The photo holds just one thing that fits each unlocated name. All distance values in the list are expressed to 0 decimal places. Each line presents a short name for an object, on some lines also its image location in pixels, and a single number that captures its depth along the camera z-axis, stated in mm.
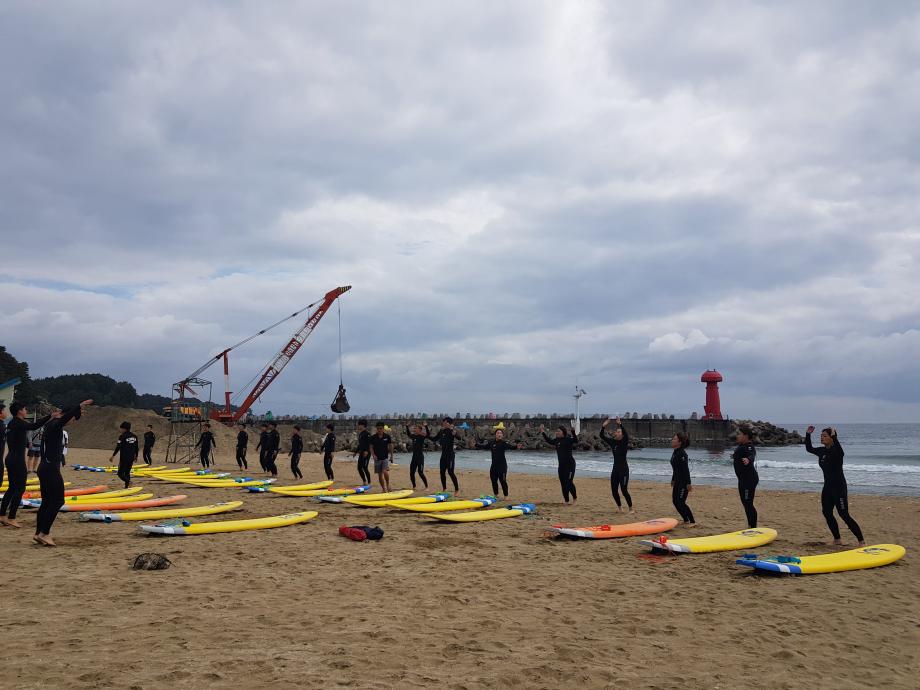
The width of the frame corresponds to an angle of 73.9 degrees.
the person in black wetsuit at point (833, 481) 7961
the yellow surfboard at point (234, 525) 7988
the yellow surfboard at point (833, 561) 6484
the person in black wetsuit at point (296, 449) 16734
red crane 44969
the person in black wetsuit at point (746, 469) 8680
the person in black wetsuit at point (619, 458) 10680
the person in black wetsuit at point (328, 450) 16703
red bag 7980
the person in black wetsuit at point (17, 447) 7492
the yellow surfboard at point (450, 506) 10648
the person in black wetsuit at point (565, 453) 11664
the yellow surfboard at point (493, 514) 9633
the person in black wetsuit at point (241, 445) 20359
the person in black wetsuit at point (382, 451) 13273
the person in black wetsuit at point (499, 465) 12672
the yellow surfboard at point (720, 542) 7465
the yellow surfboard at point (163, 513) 9164
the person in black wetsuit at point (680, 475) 9453
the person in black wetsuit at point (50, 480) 6871
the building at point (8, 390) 30188
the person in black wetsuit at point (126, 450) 13295
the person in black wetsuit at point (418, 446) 13609
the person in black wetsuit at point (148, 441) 19875
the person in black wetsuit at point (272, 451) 17828
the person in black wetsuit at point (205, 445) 21453
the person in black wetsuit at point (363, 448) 14078
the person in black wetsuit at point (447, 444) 13136
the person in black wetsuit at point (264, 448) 17928
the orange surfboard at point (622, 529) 8328
